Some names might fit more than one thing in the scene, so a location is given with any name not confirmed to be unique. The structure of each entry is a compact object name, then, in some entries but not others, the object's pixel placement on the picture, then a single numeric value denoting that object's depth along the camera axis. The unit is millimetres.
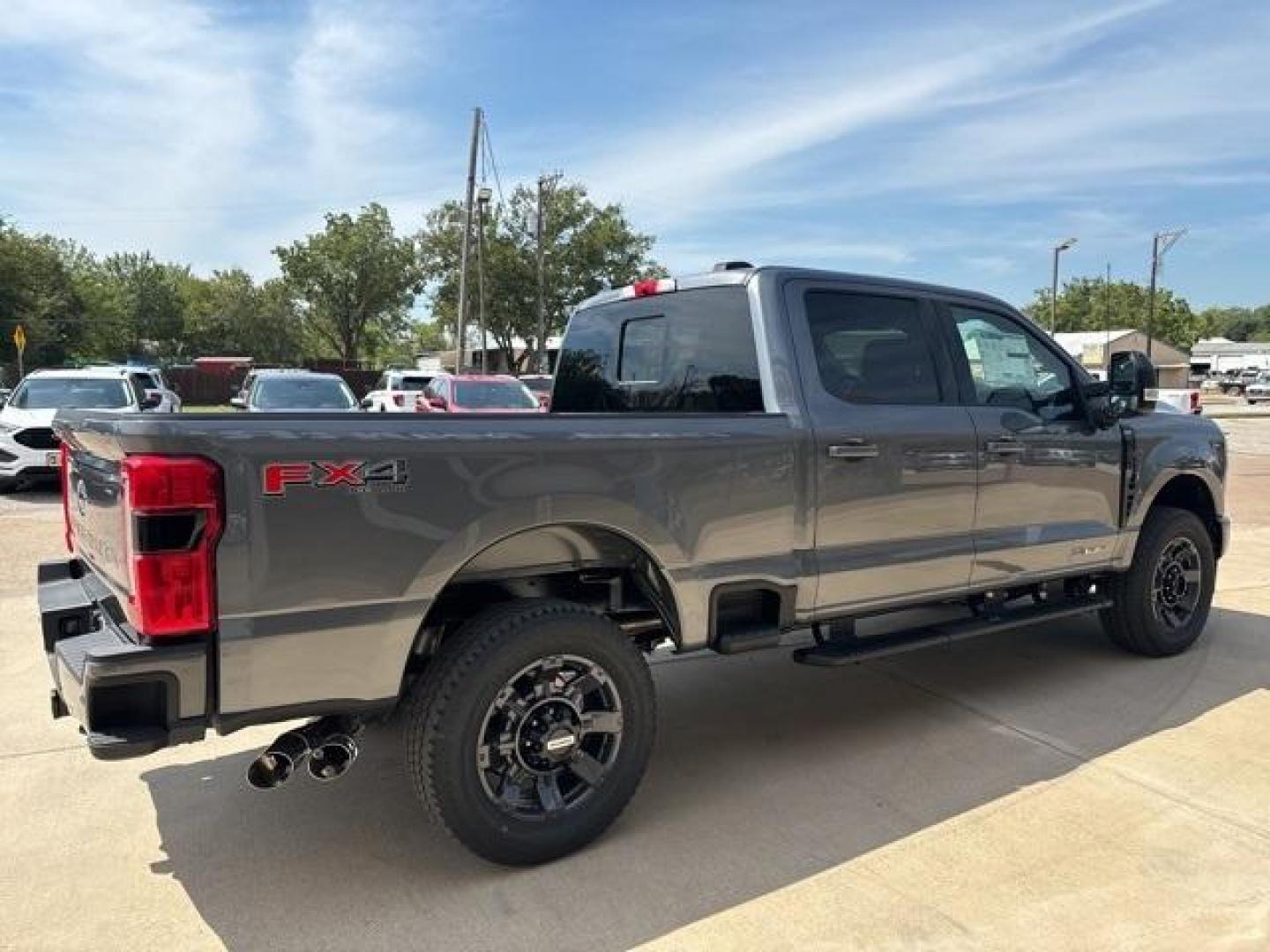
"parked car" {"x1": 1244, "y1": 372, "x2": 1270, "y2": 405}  56000
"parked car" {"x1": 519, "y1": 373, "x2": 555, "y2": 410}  24647
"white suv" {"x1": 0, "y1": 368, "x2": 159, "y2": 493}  12281
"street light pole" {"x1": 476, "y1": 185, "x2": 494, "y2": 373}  25875
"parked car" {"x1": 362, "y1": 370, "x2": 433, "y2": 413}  22458
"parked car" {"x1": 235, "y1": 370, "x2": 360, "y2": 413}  15133
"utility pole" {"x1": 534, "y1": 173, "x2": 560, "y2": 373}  40028
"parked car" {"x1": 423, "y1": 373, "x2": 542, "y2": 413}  17266
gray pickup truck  2652
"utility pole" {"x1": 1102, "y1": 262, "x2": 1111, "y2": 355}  90250
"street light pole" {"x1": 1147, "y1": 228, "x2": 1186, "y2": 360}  47609
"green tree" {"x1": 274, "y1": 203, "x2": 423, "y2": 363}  57188
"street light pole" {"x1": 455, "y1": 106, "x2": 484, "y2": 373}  25688
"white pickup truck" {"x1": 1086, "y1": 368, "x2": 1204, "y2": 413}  18667
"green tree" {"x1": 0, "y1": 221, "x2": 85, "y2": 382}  42031
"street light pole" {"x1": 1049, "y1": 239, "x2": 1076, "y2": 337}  42584
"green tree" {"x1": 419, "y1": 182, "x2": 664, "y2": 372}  44969
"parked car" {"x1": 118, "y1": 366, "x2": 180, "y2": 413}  17812
